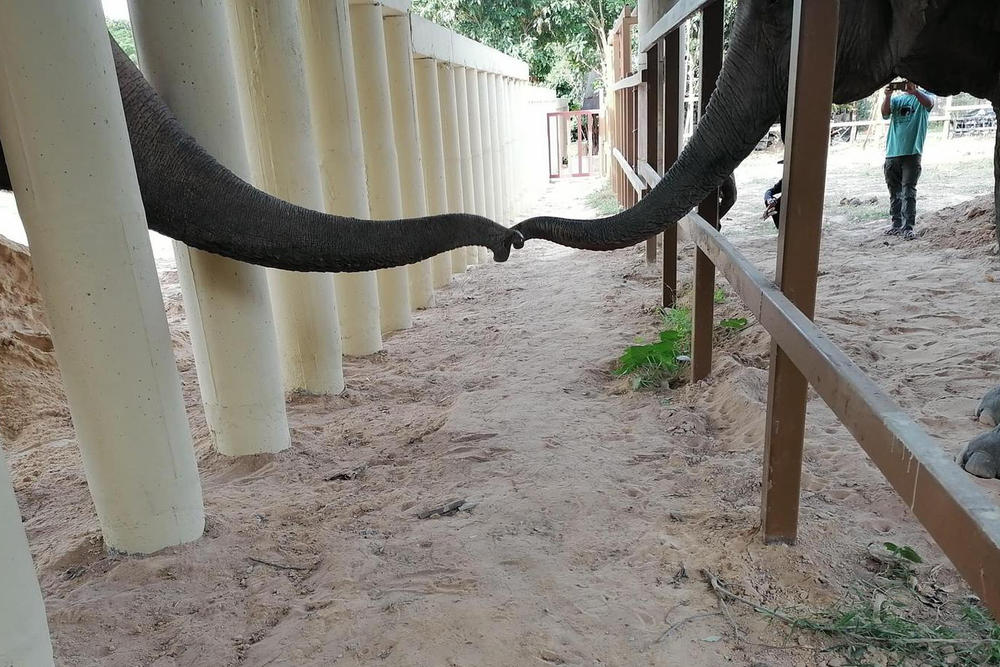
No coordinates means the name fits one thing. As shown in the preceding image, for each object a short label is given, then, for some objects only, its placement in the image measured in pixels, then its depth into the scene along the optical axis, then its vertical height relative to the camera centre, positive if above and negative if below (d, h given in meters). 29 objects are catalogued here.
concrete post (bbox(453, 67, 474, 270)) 9.36 -0.35
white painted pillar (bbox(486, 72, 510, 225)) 11.84 -0.58
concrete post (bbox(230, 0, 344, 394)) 4.23 -0.17
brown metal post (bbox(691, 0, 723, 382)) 3.79 -0.83
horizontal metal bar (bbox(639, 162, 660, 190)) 5.35 -0.52
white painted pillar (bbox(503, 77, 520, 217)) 13.38 -0.62
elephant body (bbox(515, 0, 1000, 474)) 2.75 +0.05
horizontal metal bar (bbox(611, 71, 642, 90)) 7.65 +0.22
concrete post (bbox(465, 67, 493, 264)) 10.02 -0.39
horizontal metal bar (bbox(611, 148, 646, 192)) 6.14 -0.64
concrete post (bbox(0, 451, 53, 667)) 1.73 -1.00
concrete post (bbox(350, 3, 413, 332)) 5.80 -0.15
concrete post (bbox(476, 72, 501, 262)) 11.02 -0.42
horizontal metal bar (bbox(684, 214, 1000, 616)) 1.18 -0.65
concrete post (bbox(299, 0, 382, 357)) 4.99 -0.06
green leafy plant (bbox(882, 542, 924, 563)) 2.40 -1.39
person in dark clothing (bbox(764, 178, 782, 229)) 6.95 -0.99
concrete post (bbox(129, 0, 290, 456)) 3.27 -0.65
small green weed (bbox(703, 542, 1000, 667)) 2.00 -1.41
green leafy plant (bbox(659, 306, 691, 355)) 4.95 -1.49
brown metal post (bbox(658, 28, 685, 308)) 4.71 +0.02
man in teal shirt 8.39 -0.70
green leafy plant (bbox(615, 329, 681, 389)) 4.44 -1.49
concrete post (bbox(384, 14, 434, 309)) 6.65 +0.02
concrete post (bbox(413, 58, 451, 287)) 7.75 -0.19
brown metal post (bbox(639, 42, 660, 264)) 6.28 -0.07
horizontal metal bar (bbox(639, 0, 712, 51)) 3.14 +0.37
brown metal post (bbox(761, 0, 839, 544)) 2.09 -0.38
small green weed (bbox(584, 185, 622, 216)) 12.50 -1.66
